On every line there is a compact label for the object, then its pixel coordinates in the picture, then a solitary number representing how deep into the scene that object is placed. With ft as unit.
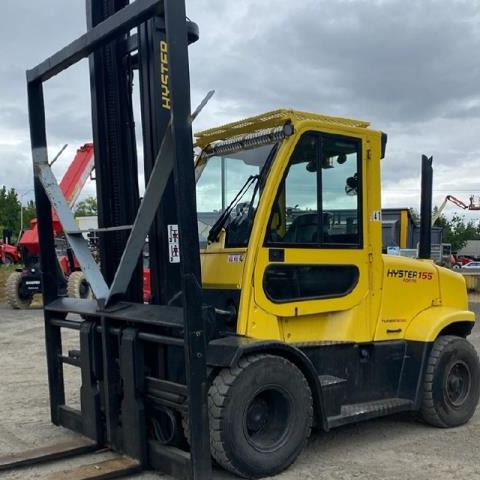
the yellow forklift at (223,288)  13.80
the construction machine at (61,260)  52.80
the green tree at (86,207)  223.59
